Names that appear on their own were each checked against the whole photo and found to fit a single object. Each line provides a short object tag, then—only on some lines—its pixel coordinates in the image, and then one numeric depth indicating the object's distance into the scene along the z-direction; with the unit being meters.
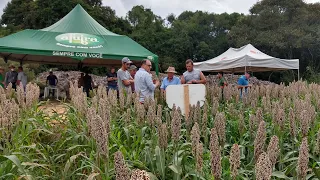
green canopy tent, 9.85
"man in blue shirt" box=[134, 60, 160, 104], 6.05
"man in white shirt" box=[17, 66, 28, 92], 11.86
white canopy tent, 13.62
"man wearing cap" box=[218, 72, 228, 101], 14.52
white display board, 4.55
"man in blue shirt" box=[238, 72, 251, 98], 11.17
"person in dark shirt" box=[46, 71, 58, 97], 15.09
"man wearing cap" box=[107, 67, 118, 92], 10.76
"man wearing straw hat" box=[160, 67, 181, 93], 7.03
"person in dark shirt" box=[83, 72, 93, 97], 13.07
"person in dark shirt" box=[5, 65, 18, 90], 12.28
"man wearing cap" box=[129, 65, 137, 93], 9.58
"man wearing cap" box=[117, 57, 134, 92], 7.13
